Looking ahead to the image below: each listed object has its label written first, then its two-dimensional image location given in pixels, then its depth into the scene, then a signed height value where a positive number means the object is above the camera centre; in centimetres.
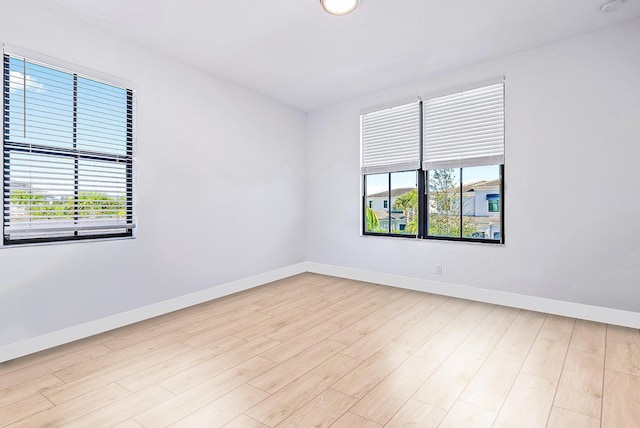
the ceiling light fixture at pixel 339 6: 246 +168
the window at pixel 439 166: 361 +63
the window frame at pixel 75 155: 236 +51
